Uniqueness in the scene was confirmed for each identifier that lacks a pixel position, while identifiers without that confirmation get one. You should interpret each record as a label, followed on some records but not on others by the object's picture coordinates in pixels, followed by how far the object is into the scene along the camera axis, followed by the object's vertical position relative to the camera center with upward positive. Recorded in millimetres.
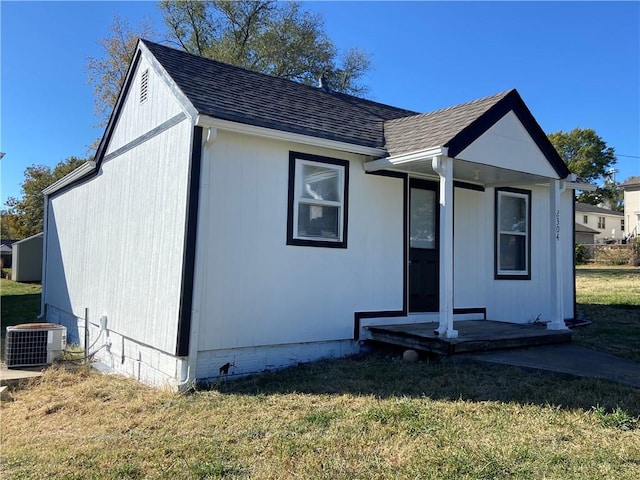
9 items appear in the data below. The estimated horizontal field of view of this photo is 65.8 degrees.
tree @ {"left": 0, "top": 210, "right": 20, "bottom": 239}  42594 +3021
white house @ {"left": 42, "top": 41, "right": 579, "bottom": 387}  5793 +702
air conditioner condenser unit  7375 -1271
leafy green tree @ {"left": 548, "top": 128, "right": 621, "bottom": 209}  48250 +12303
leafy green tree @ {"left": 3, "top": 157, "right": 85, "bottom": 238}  37812 +5361
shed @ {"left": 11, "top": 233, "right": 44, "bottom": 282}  23875 +77
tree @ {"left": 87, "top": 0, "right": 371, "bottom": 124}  22750 +10937
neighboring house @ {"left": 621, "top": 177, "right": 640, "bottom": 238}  40188 +6086
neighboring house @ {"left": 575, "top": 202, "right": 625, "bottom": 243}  47375 +5617
